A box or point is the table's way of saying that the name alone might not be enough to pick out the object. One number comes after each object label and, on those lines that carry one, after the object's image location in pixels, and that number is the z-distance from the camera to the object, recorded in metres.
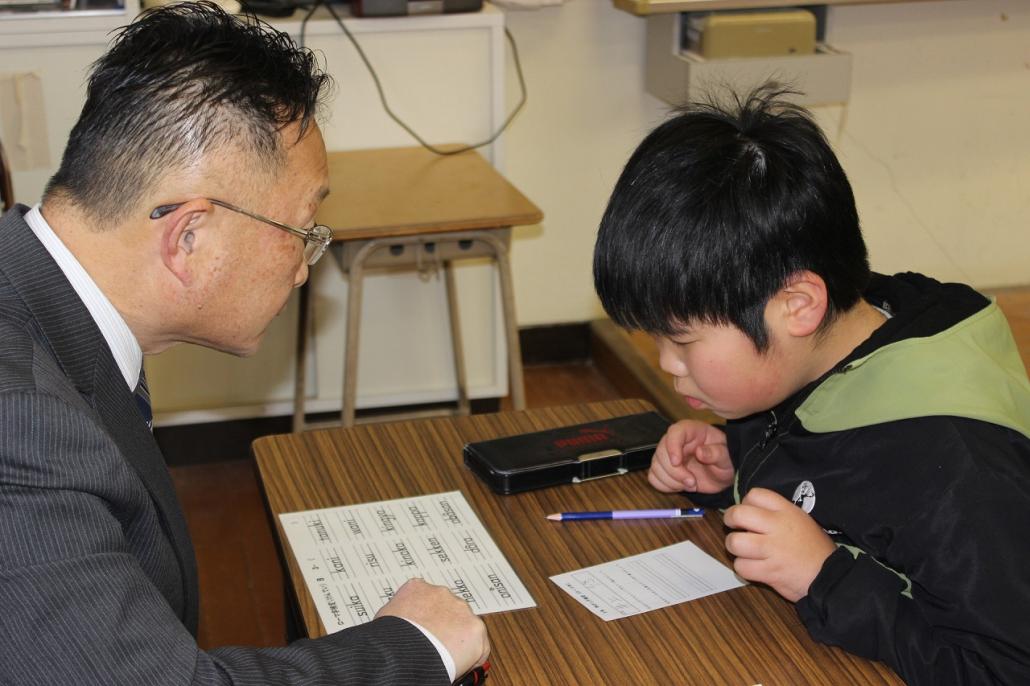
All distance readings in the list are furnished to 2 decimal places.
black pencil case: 1.42
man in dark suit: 0.90
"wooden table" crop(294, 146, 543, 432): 2.43
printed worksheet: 1.21
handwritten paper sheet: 1.19
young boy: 1.07
